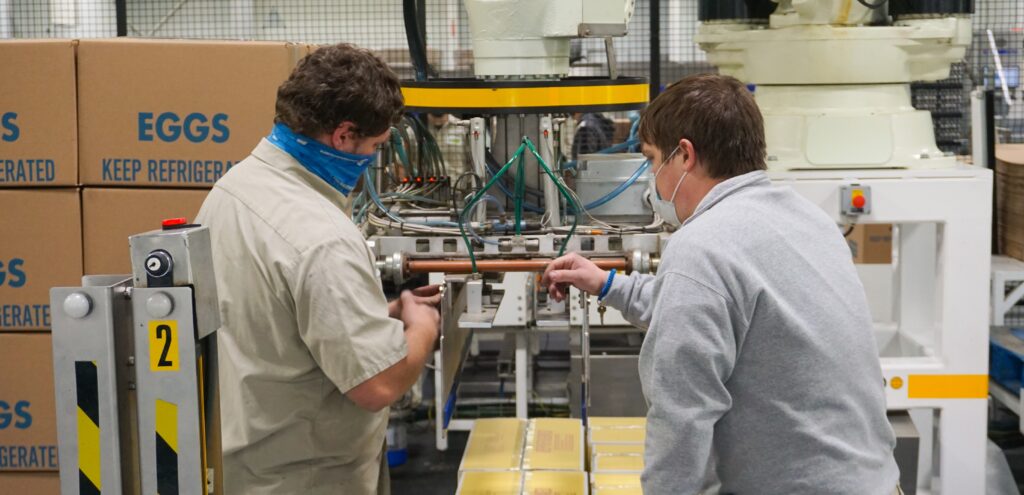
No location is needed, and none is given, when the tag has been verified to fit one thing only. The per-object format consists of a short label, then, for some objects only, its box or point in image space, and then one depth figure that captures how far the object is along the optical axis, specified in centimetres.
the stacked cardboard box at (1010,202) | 384
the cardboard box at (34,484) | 287
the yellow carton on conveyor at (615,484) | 268
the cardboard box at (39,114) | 271
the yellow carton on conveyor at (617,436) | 305
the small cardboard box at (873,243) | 492
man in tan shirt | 180
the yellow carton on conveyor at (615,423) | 319
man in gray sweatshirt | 154
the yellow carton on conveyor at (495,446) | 285
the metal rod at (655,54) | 466
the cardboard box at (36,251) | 274
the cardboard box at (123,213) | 275
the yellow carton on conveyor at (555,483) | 269
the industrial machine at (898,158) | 306
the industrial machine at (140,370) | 126
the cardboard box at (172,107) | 274
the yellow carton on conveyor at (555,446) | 285
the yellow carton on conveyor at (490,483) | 269
